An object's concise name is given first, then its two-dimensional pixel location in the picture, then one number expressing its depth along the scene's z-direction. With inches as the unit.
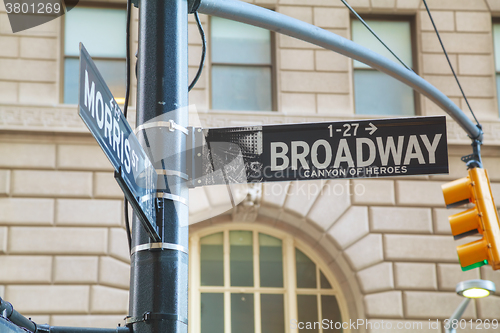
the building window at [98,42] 495.2
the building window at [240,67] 505.0
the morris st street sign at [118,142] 91.8
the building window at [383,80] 518.0
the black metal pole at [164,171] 111.3
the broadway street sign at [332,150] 141.2
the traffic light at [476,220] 244.8
